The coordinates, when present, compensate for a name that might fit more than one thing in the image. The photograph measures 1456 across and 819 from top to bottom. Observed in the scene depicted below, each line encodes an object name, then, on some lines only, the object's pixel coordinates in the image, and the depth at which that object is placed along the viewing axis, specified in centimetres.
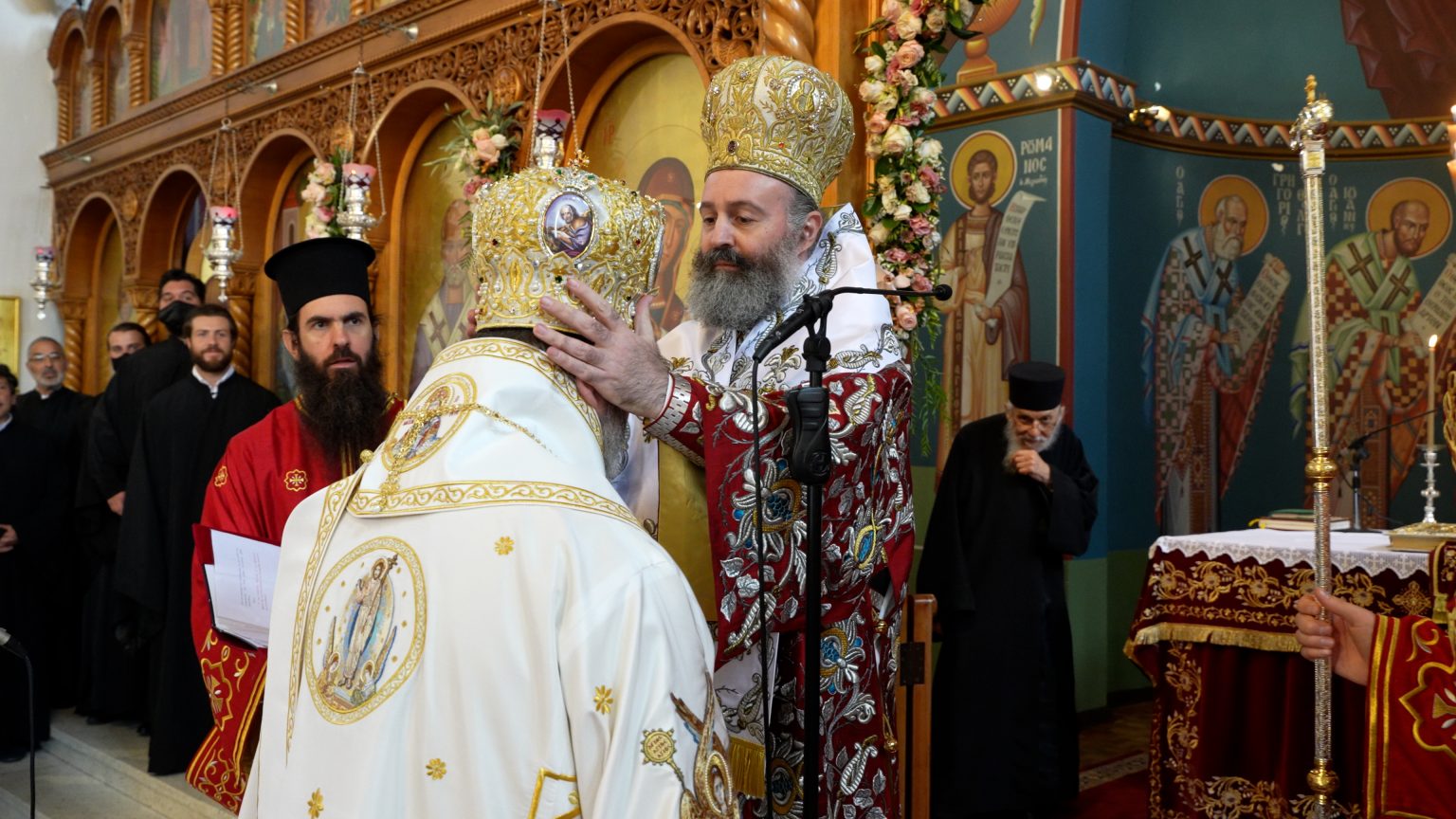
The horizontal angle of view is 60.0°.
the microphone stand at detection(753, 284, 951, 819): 203
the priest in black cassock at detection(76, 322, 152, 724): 630
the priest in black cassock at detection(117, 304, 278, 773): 511
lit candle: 404
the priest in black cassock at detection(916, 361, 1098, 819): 494
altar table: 391
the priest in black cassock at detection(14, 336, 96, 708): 660
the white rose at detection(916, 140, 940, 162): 399
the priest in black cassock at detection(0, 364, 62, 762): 616
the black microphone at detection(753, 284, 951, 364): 208
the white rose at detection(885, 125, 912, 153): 393
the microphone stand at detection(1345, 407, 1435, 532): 491
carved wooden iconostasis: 524
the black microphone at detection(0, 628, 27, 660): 355
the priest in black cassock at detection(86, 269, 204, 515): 621
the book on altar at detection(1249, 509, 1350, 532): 478
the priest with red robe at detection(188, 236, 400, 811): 280
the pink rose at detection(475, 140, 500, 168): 561
